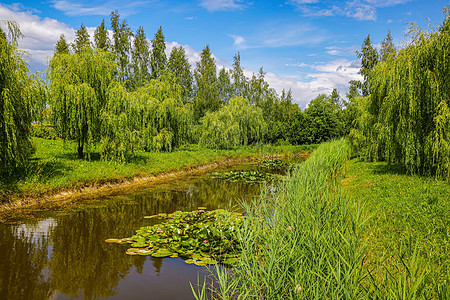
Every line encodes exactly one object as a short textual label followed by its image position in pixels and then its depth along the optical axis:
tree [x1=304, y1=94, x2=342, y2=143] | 36.94
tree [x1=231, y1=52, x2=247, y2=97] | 37.94
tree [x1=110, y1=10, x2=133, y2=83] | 29.22
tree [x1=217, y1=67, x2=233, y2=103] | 37.12
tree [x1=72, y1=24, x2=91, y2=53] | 35.47
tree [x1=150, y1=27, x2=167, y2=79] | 31.25
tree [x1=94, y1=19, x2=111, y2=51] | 29.11
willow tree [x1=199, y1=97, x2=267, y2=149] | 24.00
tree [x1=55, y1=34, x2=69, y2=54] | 40.00
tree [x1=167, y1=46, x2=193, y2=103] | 34.53
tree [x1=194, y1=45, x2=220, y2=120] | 34.03
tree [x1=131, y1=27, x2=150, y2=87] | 30.61
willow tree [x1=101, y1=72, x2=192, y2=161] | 12.98
